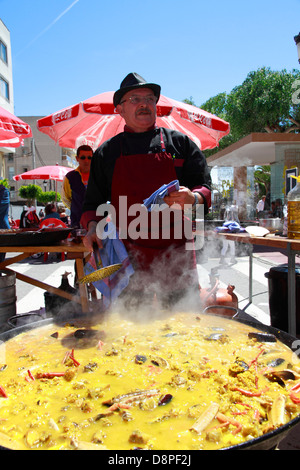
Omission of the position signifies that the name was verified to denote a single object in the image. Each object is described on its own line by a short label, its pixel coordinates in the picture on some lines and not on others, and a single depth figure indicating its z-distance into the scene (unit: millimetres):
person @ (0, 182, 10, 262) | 4907
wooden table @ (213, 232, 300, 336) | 2812
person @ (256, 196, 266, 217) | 15627
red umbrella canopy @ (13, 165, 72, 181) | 12742
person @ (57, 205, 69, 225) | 11966
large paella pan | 959
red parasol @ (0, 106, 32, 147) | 4672
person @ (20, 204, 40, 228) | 11648
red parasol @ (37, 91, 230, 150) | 4906
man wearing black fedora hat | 2064
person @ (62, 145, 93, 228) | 4434
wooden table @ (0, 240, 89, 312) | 3098
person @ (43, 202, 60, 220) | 9430
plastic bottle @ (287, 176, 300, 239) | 2623
